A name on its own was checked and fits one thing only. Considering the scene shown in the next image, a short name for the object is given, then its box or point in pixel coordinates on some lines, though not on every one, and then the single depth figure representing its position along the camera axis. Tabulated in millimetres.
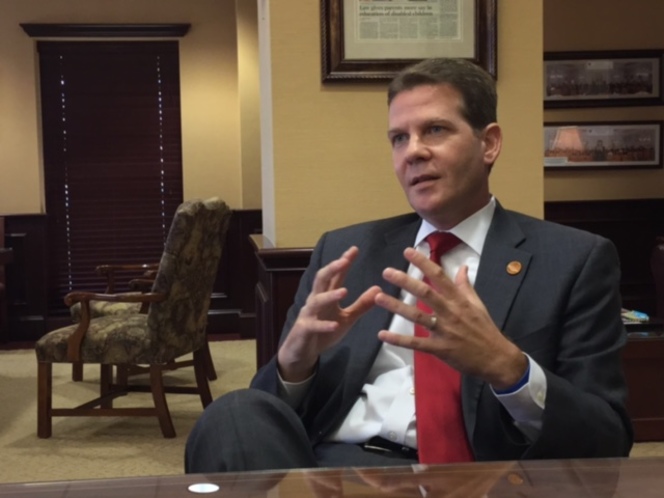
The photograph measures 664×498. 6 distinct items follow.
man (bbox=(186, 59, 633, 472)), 1419
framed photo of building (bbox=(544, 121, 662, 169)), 6840
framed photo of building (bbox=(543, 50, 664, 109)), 6832
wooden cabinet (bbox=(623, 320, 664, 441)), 3854
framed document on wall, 2906
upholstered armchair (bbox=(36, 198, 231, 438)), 4309
